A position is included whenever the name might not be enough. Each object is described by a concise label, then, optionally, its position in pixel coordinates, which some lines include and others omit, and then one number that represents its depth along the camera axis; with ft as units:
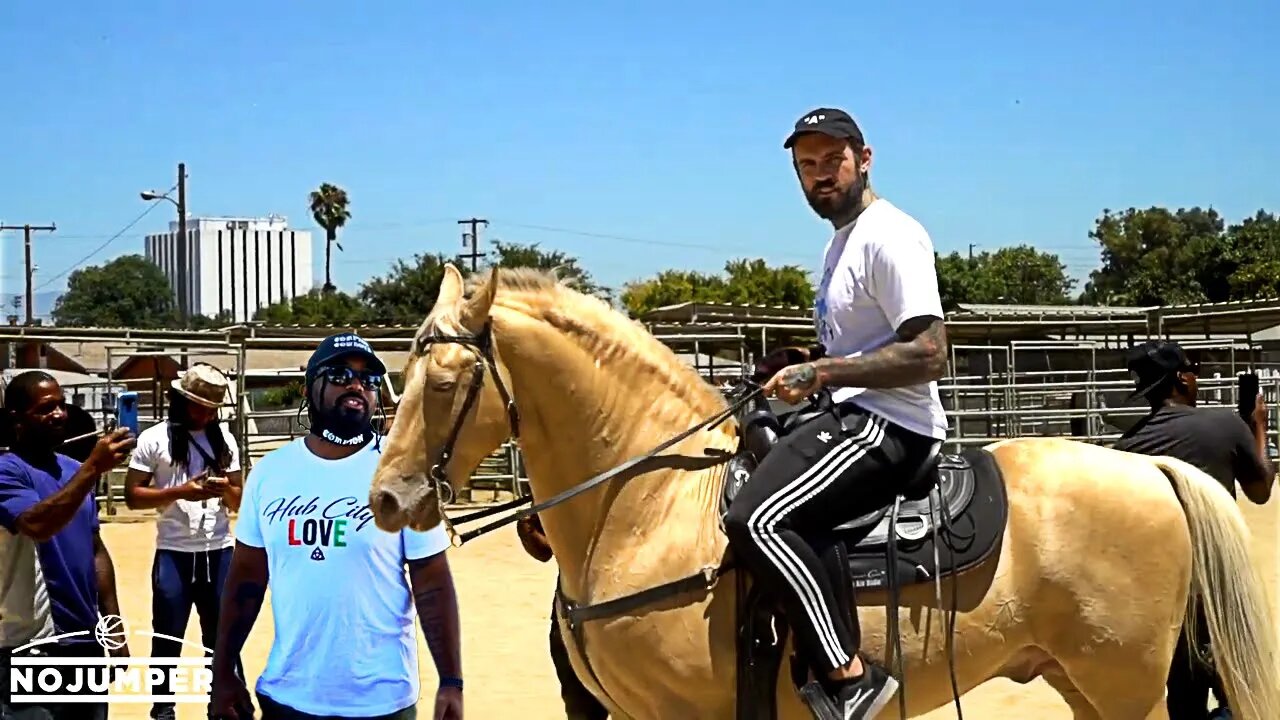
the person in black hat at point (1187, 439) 17.61
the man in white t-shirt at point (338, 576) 11.83
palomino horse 11.60
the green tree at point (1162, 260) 160.56
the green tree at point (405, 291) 182.09
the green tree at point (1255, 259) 136.46
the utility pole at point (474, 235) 188.85
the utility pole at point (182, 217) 164.66
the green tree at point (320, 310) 188.85
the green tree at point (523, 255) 142.82
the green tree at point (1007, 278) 201.77
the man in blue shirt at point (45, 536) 14.85
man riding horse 11.16
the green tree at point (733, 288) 170.19
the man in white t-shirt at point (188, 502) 21.08
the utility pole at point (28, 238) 170.19
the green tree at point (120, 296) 322.75
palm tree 251.60
